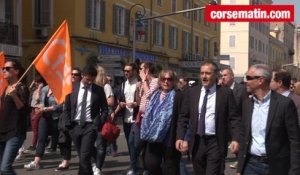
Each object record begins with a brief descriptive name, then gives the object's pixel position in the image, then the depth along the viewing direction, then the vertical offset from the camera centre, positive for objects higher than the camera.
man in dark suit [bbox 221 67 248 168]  7.54 -0.08
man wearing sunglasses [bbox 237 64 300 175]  3.83 -0.49
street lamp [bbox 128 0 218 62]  23.51 +3.87
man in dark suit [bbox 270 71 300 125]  4.91 -0.05
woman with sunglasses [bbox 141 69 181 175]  5.38 -0.64
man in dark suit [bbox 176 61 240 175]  4.67 -0.49
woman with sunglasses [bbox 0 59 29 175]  5.07 -0.48
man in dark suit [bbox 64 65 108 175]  6.08 -0.48
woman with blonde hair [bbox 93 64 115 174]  7.13 -1.14
